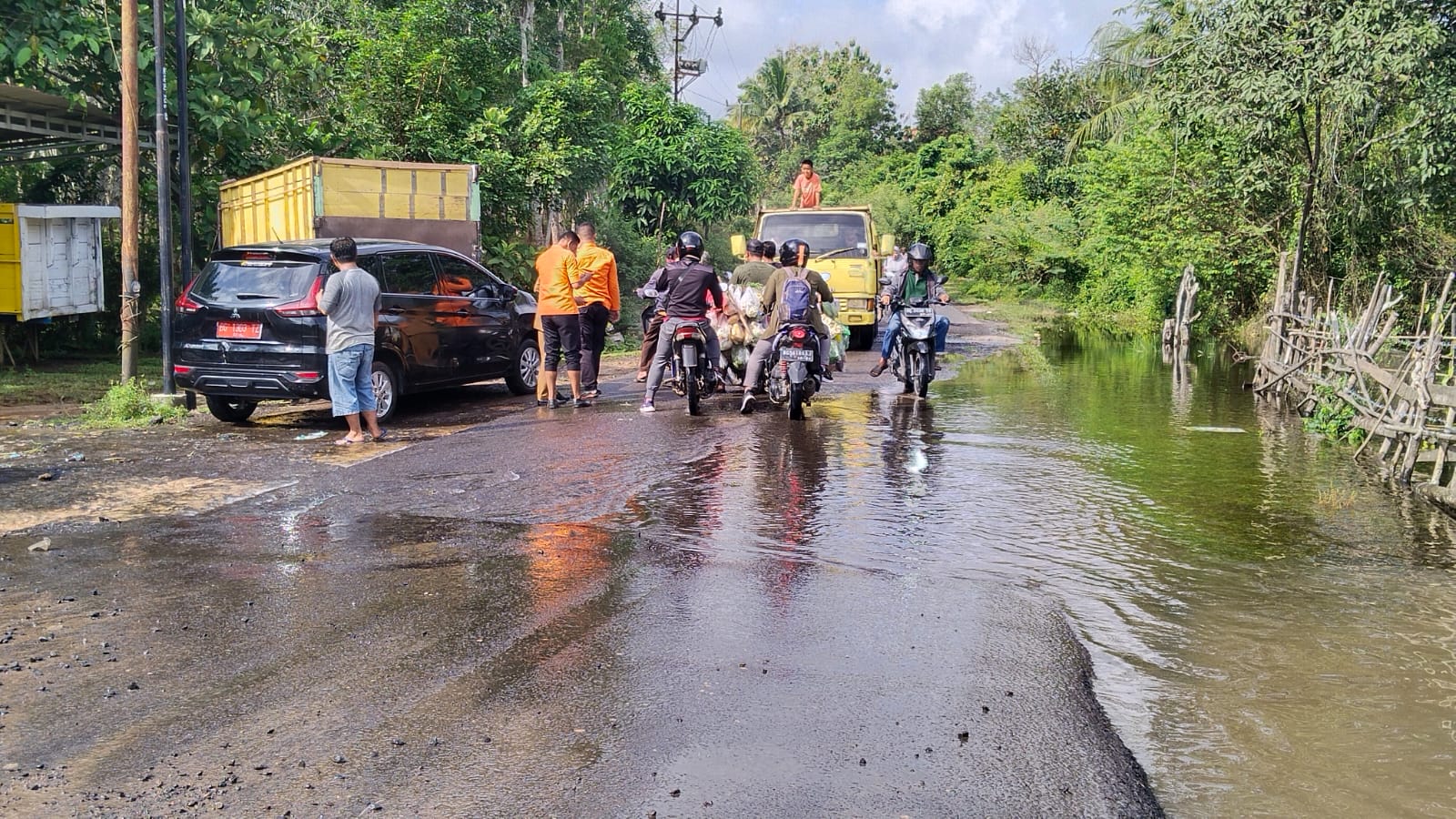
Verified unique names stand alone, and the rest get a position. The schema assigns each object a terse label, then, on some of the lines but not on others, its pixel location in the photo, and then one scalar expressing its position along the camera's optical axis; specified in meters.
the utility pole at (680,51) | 48.12
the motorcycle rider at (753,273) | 14.12
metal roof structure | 16.30
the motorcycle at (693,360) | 12.10
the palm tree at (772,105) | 62.66
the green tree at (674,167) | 27.73
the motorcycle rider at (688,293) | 12.12
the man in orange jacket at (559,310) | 12.30
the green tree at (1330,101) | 14.76
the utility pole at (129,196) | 12.71
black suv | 10.74
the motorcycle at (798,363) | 11.72
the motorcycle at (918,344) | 13.54
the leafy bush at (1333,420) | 11.27
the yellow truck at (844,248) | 19.50
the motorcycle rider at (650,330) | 13.85
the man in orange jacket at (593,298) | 12.83
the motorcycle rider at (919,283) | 13.52
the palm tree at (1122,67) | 24.95
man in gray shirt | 10.10
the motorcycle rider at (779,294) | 12.12
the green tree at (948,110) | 59.47
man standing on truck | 20.67
